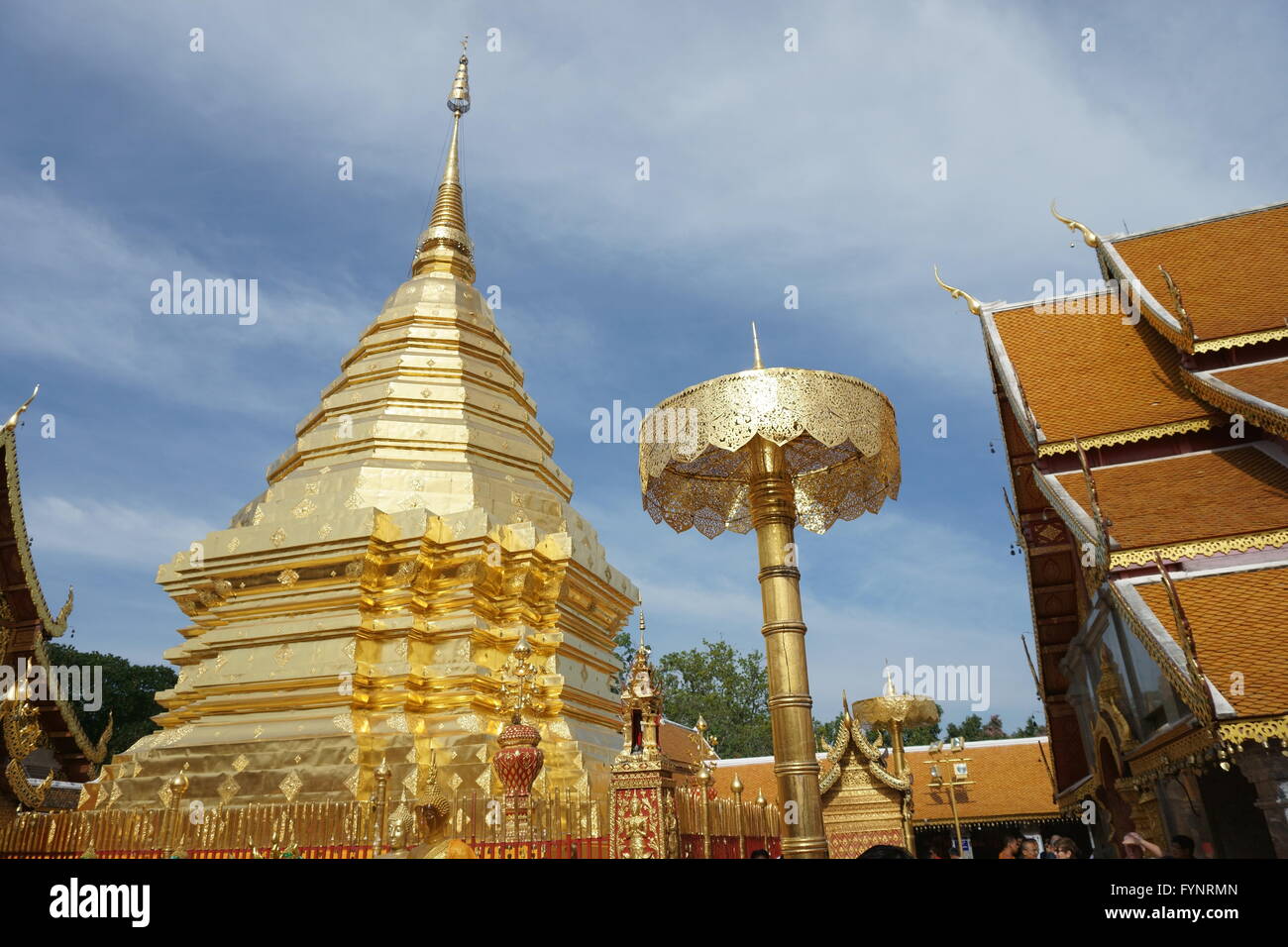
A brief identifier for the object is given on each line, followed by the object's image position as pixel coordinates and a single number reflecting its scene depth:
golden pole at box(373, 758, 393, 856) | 6.80
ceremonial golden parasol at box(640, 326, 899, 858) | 5.74
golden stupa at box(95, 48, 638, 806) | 8.95
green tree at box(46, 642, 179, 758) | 30.02
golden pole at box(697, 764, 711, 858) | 6.92
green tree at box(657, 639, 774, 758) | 39.72
